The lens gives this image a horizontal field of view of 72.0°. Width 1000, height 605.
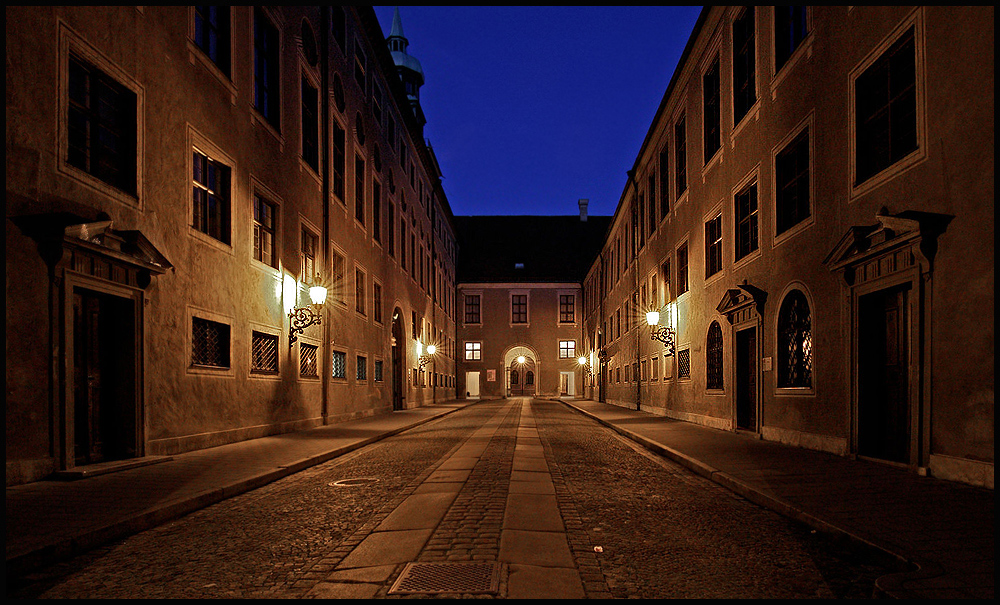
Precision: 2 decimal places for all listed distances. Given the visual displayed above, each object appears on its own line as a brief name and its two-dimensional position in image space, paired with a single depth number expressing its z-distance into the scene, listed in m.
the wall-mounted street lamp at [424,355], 36.16
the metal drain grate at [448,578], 4.19
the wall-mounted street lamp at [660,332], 23.13
